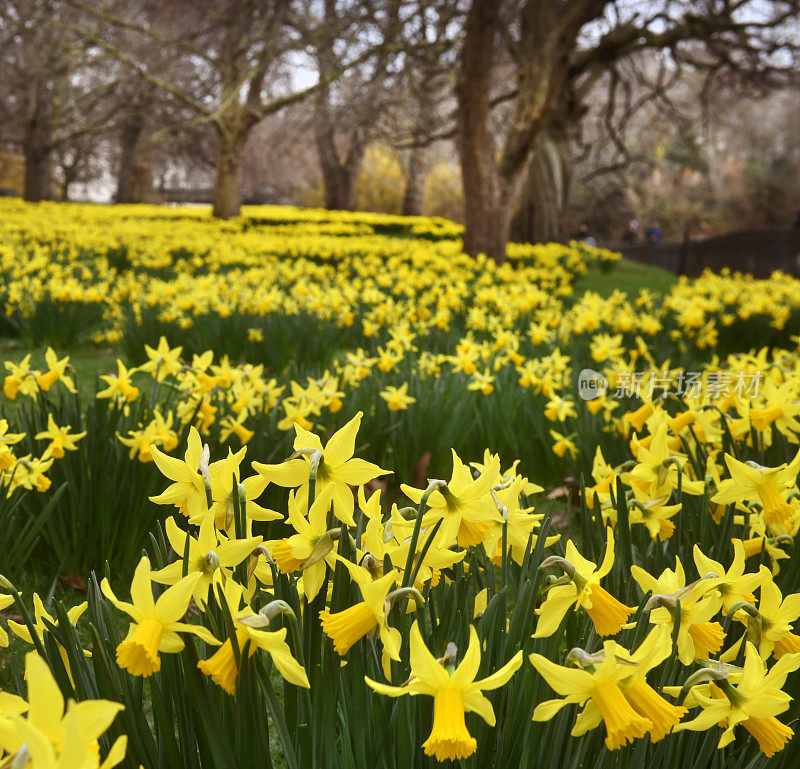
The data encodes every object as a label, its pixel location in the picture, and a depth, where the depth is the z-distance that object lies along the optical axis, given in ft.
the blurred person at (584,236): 86.02
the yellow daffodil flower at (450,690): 2.29
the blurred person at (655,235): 87.40
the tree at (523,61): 30.91
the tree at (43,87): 48.29
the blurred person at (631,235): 92.02
